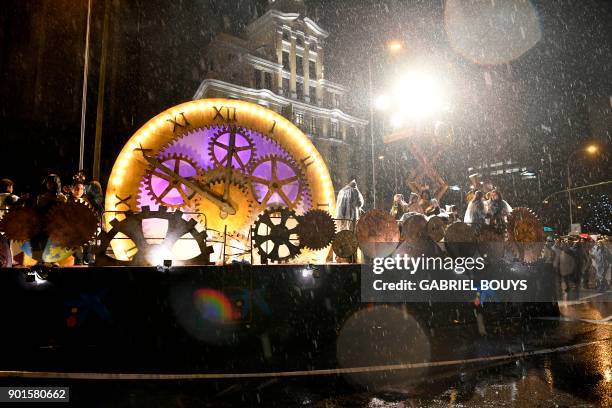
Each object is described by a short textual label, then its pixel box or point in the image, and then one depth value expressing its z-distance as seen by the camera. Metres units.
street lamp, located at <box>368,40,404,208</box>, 15.64
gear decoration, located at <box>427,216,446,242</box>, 8.20
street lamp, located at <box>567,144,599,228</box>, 26.94
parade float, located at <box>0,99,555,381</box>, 5.78
